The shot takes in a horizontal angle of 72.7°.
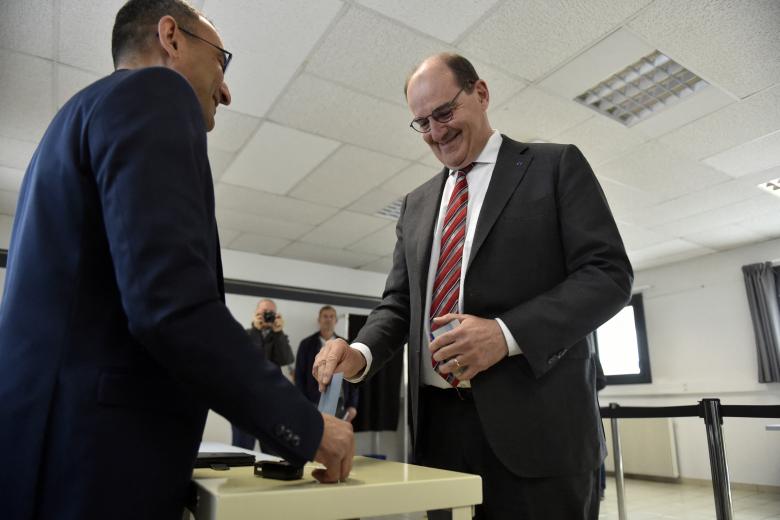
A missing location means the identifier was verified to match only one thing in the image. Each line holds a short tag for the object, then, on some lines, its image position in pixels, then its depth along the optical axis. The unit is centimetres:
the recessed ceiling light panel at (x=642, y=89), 314
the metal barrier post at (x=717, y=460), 232
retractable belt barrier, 230
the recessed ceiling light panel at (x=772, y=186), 465
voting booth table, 59
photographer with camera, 506
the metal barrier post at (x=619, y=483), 292
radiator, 644
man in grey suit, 92
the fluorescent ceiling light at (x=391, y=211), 522
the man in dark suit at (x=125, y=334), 59
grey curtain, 570
